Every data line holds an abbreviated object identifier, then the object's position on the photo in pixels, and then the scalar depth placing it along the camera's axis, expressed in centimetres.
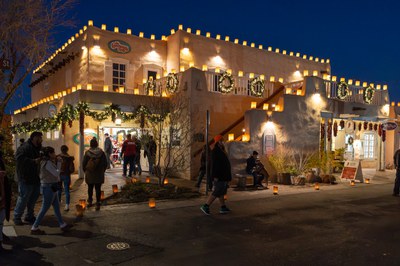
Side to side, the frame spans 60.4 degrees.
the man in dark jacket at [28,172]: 689
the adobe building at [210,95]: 1474
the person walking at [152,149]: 1222
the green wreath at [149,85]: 1728
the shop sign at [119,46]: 1839
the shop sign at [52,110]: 1623
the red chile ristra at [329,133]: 1689
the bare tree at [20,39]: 1119
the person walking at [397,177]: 1130
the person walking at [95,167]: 846
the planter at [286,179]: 1375
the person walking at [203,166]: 1230
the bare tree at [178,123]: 1294
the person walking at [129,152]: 1404
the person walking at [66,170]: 848
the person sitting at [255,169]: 1262
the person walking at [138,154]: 1488
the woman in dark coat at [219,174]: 830
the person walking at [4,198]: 550
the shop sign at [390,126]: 1738
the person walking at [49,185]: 647
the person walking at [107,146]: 1511
